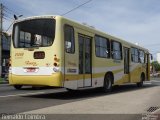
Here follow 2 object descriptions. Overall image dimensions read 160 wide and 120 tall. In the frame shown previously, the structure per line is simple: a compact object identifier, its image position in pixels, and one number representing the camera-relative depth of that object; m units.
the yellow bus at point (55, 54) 7.66
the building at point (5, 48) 30.68
